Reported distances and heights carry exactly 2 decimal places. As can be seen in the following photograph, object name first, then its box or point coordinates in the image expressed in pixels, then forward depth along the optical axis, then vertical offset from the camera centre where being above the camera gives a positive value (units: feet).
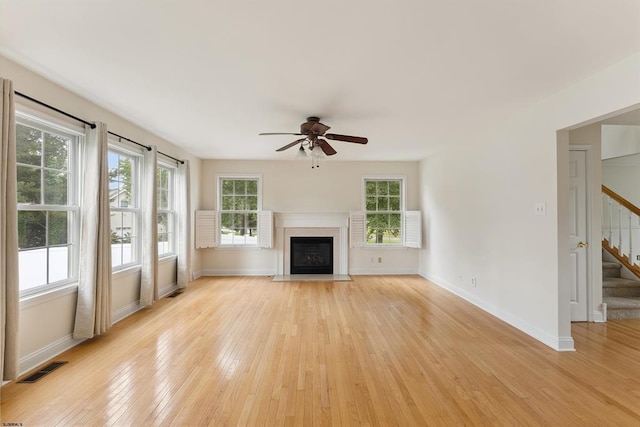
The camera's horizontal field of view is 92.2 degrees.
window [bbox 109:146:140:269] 12.51 +0.44
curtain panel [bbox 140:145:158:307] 13.75 -0.68
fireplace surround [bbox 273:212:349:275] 21.25 -0.99
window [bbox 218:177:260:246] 21.66 +0.49
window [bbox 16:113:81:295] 8.52 +0.36
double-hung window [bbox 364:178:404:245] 22.12 +0.35
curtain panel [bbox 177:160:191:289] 17.65 -0.46
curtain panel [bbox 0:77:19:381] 7.03 -0.55
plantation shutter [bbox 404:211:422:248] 20.70 -0.90
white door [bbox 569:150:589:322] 12.00 -0.67
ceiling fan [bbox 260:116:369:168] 11.27 +2.97
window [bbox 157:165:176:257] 16.58 +0.30
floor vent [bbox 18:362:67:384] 7.82 -4.17
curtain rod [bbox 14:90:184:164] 8.00 +3.13
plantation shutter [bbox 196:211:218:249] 20.48 -0.87
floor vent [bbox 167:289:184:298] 16.17 -4.20
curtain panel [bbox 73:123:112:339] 9.95 -0.89
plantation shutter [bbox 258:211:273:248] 20.88 -0.96
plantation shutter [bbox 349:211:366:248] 21.42 -0.91
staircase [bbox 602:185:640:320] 13.70 -1.49
